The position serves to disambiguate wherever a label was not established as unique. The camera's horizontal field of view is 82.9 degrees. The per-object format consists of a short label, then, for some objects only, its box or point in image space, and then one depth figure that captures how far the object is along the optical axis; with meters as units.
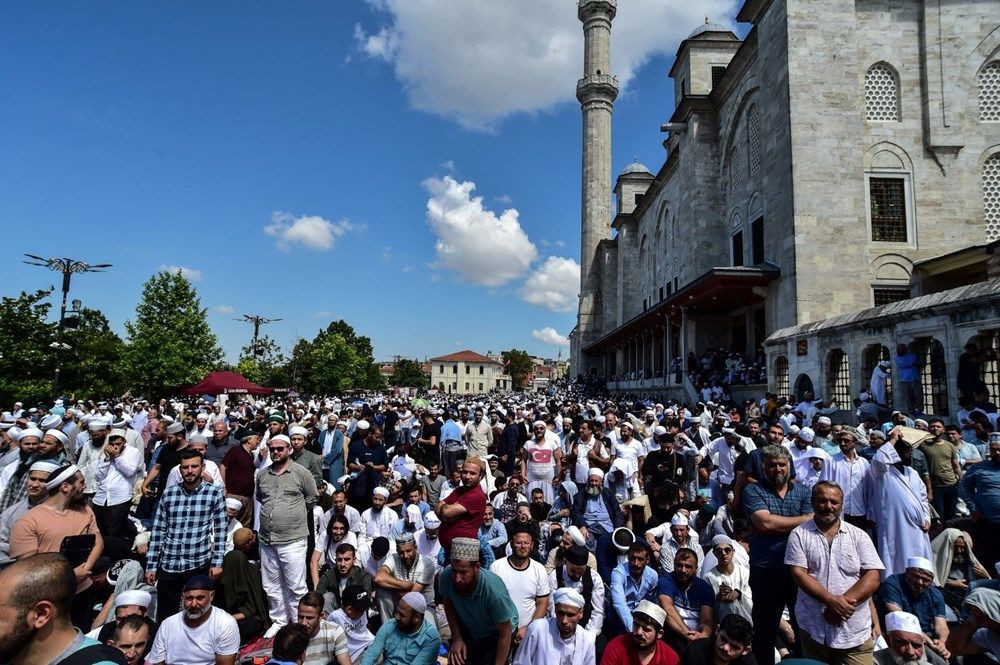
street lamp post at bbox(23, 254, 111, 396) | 20.19
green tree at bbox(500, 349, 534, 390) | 106.25
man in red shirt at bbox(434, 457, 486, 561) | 5.09
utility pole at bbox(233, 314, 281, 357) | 40.16
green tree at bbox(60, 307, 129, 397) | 28.59
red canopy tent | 22.08
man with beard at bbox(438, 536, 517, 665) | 3.75
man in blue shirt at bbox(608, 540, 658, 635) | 4.90
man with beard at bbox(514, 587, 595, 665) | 3.82
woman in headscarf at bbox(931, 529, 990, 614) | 5.39
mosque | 19.08
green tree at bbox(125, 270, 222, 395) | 29.30
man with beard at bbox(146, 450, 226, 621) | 4.86
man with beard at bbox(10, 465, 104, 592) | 4.02
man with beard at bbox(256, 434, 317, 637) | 5.64
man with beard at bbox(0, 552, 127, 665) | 2.13
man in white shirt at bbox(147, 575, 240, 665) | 4.03
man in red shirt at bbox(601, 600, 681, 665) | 3.63
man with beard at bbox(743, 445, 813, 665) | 4.00
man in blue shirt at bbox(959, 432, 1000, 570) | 5.30
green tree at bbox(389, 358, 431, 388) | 91.75
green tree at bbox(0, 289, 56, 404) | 24.53
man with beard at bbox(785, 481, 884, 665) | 3.51
